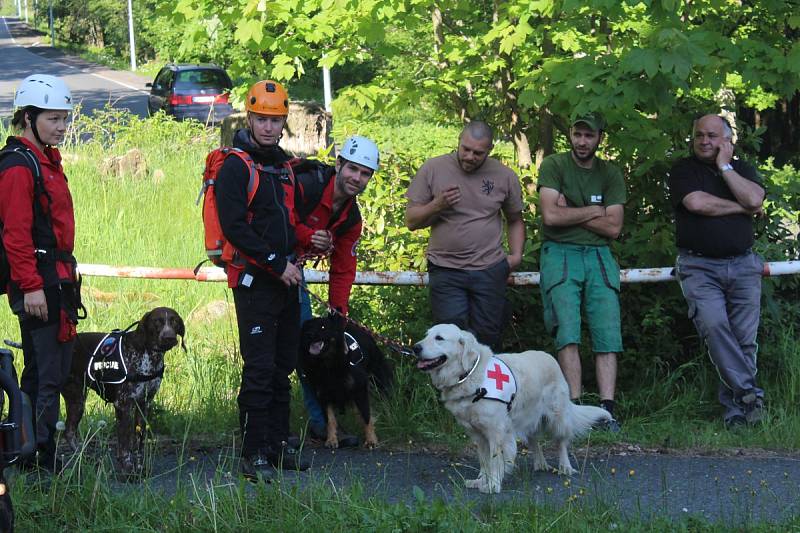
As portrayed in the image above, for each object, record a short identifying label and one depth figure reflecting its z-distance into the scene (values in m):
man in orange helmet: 11.79
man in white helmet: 12.81
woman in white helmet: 11.16
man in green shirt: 15.14
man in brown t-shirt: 14.70
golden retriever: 12.22
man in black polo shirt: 15.16
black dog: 14.38
